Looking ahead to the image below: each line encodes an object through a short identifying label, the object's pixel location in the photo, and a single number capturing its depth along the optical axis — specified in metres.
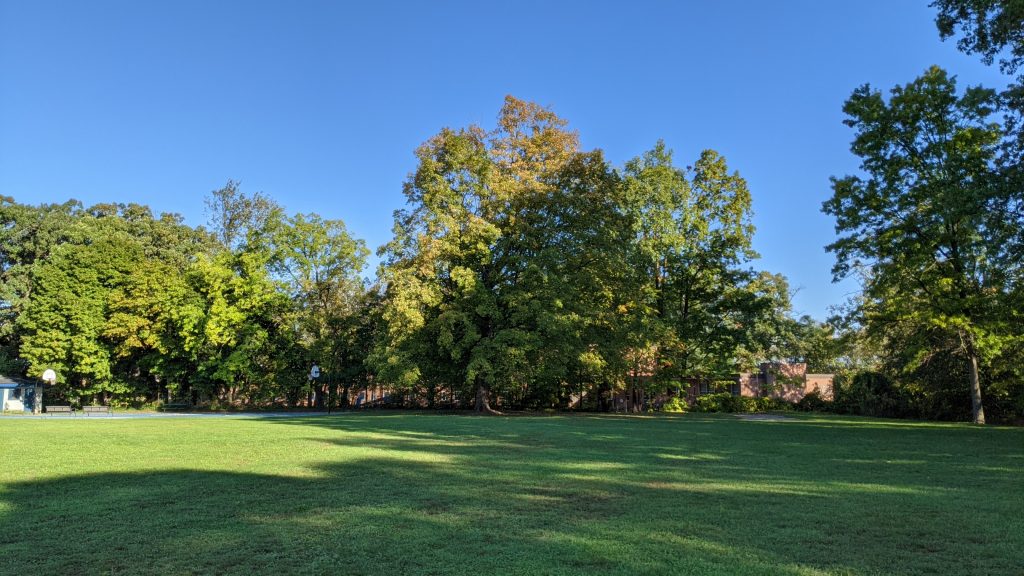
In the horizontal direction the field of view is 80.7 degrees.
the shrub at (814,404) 40.08
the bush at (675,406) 35.00
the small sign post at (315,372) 36.91
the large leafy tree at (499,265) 29.17
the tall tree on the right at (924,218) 20.16
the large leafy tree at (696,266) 33.56
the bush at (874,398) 34.19
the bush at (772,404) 38.99
